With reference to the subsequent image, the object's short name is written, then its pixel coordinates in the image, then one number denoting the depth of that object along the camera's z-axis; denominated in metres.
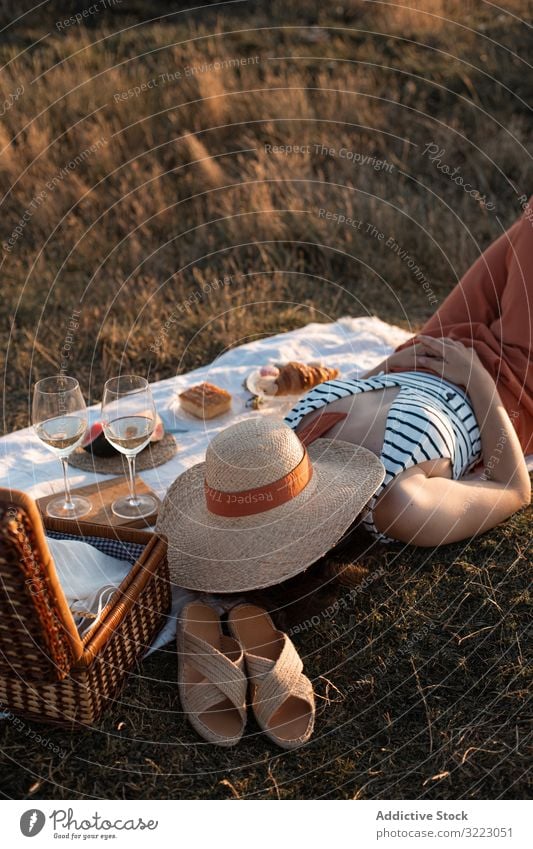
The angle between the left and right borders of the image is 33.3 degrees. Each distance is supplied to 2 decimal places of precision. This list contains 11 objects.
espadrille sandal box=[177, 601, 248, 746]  2.13
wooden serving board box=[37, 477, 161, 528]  2.71
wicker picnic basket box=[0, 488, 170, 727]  1.71
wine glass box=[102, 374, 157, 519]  2.45
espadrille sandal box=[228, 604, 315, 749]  2.12
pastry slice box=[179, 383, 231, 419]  3.45
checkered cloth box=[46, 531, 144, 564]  2.46
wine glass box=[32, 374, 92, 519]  2.46
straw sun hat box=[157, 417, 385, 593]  2.32
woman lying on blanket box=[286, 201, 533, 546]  2.61
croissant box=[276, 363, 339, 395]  3.47
